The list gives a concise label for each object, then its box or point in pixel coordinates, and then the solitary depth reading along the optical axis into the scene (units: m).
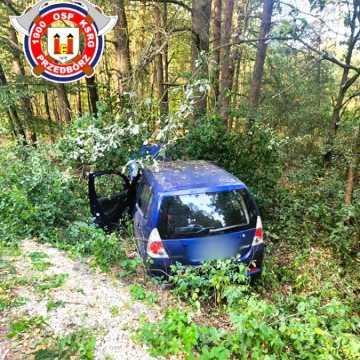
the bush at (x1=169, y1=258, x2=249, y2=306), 3.72
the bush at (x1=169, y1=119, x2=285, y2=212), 7.27
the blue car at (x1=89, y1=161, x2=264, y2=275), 4.30
